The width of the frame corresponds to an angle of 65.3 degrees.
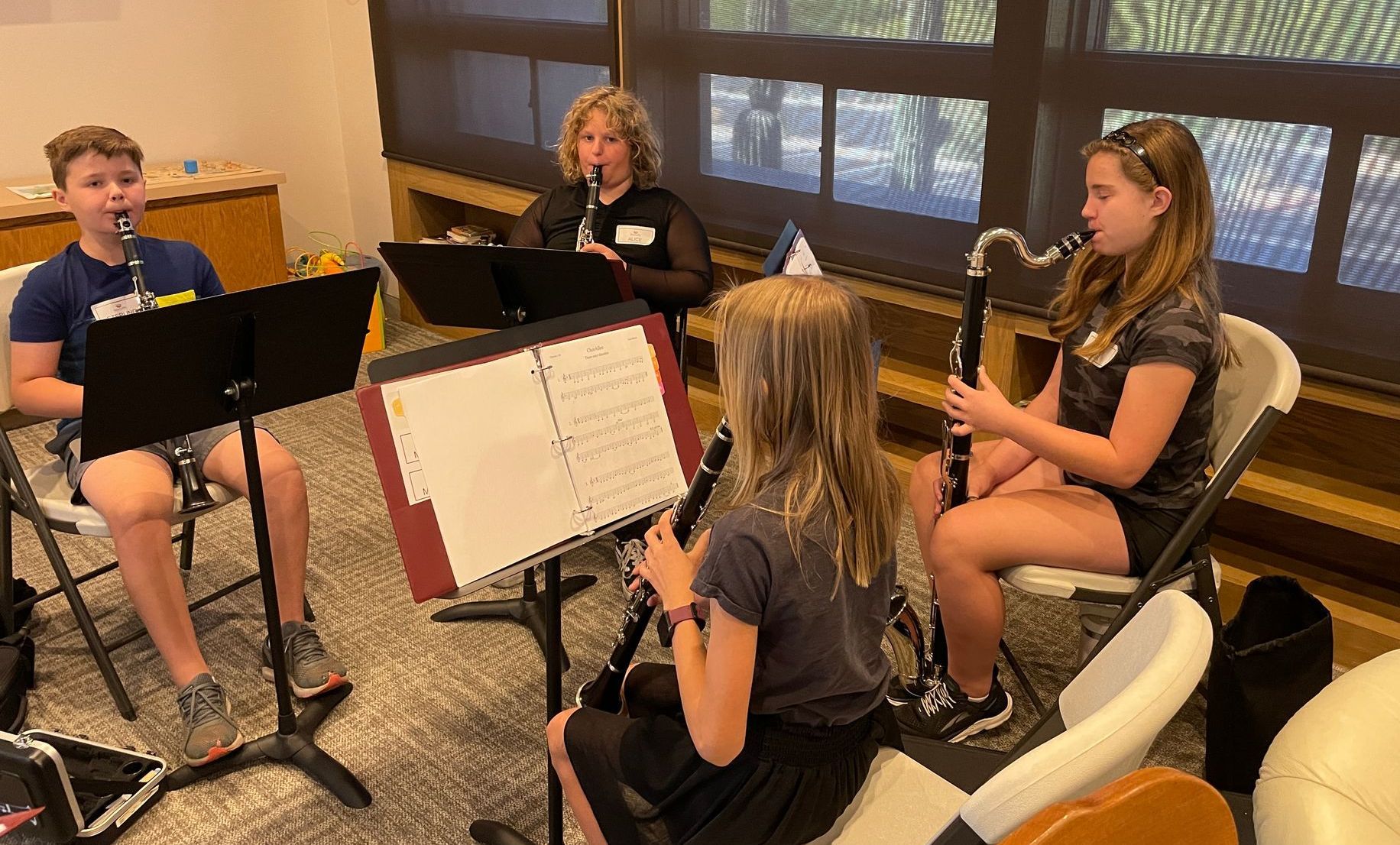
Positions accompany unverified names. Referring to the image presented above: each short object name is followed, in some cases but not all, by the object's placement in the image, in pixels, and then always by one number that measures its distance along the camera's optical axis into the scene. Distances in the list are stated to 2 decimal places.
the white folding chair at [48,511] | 2.16
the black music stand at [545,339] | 1.51
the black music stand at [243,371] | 1.68
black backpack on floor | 2.14
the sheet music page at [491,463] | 1.52
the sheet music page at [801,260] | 2.23
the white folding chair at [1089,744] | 0.96
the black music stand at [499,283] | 2.21
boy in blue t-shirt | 2.12
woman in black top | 2.60
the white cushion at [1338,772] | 1.25
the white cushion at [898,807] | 1.30
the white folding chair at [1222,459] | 1.83
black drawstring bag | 1.84
